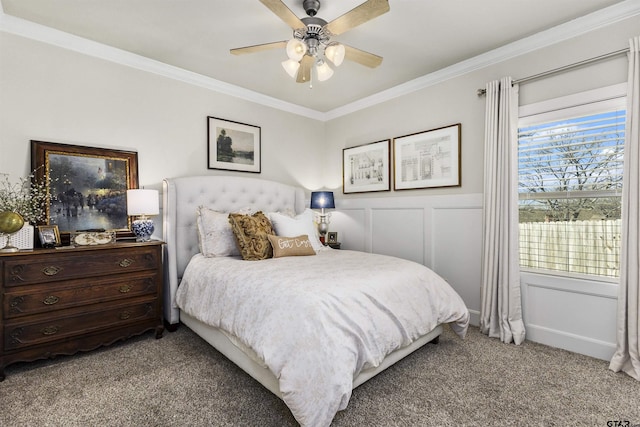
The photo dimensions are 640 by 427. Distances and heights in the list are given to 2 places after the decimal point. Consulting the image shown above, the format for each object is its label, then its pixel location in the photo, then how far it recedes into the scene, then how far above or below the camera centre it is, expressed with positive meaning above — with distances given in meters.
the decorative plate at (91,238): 2.48 -0.24
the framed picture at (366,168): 3.91 +0.52
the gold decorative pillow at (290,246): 2.82 -0.35
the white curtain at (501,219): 2.69 -0.11
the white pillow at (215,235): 2.93 -0.26
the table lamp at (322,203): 4.14 +0.06
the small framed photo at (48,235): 2.37 -0.20
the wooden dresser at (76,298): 2.11 -0.67
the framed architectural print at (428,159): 3.25 +0.54
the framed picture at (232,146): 3.58 +0.75
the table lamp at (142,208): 2.74 +0.00
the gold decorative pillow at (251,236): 2.77 -0.25
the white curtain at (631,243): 2.13 -0.26
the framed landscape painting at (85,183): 2.57 +0.23
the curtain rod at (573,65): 2.29 +1.11
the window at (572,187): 2.37 +0.16
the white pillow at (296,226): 3.11 -0.19
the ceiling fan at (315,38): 1.84 +1.15
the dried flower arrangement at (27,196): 2.29 +0.10
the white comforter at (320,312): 1.52 -0.64
